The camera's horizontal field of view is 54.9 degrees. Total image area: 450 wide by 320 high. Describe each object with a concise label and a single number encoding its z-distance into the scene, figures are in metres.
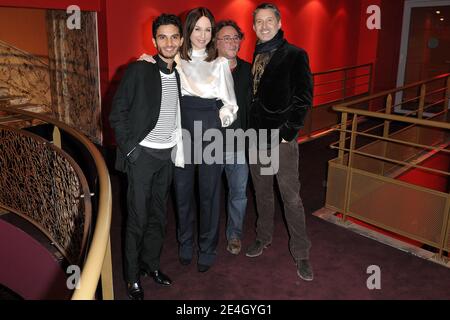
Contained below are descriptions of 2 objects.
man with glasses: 2.95
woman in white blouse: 2.73
